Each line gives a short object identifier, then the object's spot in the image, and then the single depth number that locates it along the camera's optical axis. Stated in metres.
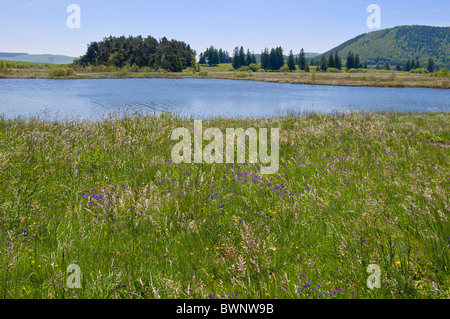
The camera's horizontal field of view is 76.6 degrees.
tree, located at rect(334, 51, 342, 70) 160.38
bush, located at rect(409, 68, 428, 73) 150.38
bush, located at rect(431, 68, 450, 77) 109.09
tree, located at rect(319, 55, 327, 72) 158.23
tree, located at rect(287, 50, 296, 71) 163.34
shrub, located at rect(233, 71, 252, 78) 125.82
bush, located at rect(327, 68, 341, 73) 151.88
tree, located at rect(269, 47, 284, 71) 168.75
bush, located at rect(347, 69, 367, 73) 153.75
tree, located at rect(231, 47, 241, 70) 177.50
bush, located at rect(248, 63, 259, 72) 172.75
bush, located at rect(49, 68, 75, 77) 93.94
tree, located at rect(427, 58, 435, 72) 150.60
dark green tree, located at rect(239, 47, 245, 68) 175.05
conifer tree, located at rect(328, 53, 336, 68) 162.15
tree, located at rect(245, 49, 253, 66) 180.00
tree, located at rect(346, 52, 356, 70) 161.62
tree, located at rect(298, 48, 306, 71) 166.65
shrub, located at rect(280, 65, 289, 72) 161.56
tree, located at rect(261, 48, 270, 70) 171.38
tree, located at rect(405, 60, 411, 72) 171.85
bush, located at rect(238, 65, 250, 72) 167.00
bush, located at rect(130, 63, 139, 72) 133.00
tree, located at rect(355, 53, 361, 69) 164.12
